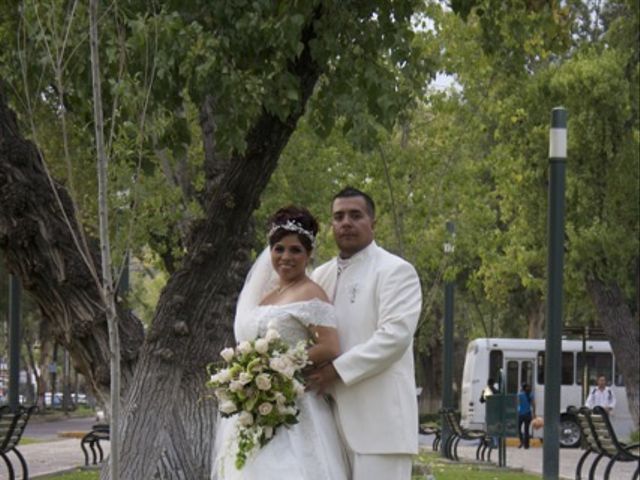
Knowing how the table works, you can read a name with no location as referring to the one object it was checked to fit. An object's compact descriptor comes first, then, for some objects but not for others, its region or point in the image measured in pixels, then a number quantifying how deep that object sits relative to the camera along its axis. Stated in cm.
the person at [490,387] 4139
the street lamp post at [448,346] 3181
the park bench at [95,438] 2352
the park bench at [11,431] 1669
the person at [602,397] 3603
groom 680
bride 681
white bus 4528
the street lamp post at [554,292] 1588
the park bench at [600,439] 1773
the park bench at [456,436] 2809
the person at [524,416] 3800
